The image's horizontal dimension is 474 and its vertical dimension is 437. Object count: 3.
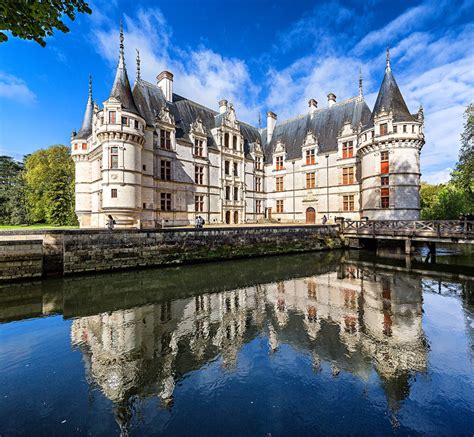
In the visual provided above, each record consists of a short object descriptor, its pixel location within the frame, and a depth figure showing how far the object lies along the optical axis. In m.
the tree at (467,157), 20.64
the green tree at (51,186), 30.81
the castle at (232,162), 18.00
